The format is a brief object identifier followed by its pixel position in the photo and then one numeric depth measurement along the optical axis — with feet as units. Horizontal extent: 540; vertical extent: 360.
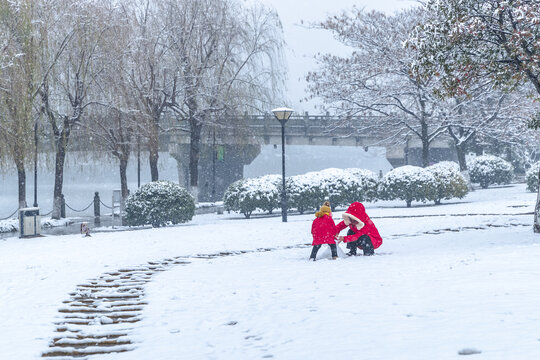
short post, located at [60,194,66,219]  91.40
